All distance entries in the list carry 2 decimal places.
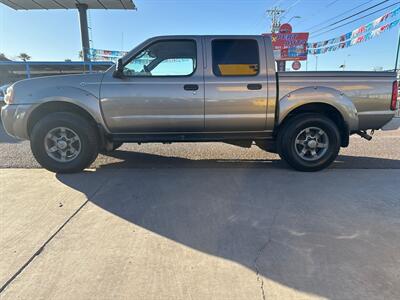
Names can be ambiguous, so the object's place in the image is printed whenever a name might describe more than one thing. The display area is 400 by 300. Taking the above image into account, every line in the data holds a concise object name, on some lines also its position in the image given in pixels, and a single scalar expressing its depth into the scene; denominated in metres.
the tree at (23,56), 63.29
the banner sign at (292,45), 25.25
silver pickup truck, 4.67
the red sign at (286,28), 25.88
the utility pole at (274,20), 42.56
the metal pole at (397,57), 16.51
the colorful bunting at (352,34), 15.25
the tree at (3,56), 45.62
